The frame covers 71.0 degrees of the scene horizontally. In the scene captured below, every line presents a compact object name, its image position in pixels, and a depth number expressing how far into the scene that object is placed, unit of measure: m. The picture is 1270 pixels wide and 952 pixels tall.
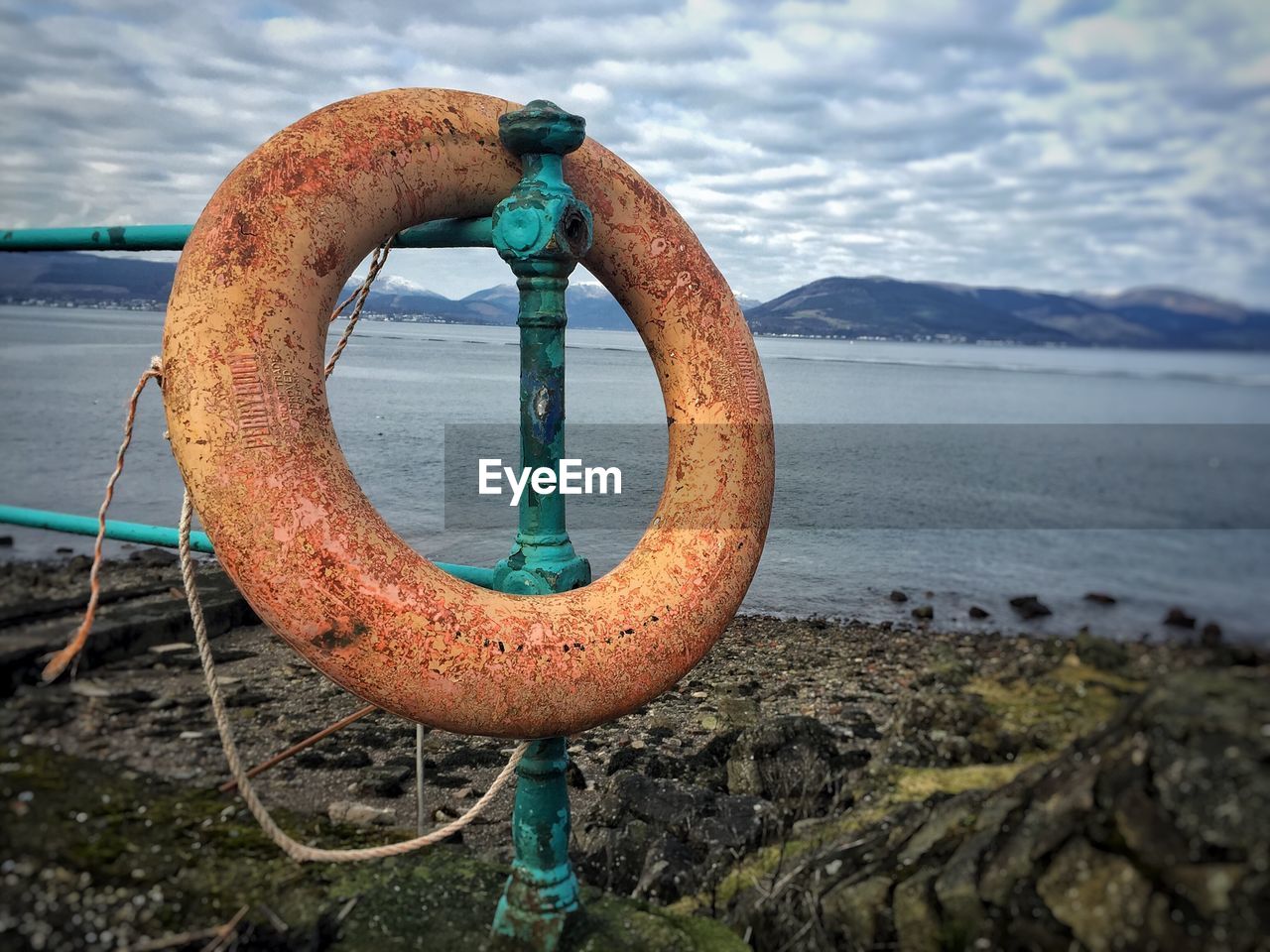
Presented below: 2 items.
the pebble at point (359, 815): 2.24
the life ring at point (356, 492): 1.38
